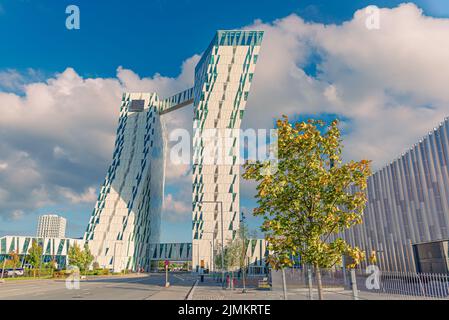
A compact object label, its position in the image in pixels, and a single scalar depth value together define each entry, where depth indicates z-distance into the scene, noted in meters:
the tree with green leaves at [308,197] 11.41
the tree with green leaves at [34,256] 59.92
